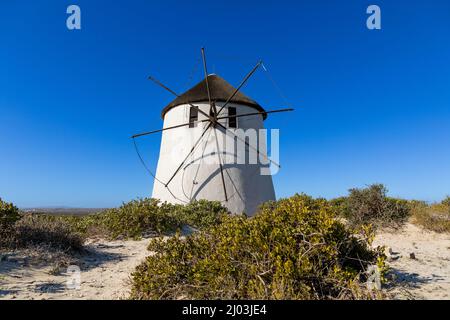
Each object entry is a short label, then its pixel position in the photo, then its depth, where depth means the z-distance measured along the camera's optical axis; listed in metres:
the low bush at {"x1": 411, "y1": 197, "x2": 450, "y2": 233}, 8.16
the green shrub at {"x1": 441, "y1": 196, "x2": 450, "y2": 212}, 9.37
